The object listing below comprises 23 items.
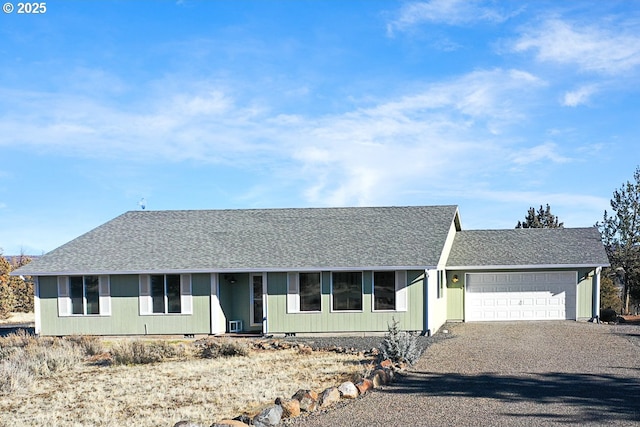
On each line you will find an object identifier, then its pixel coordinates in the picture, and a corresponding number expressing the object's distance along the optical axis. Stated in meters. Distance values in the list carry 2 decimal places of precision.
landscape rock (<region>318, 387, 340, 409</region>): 9.20
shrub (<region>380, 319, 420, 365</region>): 12.77
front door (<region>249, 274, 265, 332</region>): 20.67
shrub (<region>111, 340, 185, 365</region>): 14.91
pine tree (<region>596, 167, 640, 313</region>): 31.02
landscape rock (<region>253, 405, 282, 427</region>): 8.09
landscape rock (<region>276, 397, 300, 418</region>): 8.59
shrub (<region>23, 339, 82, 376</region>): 13.69
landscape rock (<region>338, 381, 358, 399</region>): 9.62
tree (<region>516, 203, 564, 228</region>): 36.72
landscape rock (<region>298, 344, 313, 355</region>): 15.84
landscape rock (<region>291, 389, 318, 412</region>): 8.85
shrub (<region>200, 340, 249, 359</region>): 15.70
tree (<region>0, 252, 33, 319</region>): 32.66
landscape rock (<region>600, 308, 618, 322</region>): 24.69
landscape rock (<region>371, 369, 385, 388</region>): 10.49
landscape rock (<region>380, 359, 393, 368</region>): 11.73
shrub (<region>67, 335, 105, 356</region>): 16.70
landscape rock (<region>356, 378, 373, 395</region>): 10.05
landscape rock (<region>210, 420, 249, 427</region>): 7.65
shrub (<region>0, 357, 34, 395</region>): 11.76
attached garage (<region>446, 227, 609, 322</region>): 22.42
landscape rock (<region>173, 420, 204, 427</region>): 7.66
